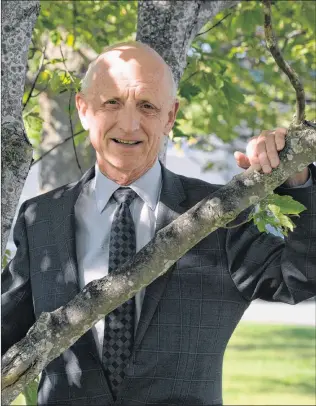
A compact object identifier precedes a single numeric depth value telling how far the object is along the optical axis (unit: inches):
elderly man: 146.6
